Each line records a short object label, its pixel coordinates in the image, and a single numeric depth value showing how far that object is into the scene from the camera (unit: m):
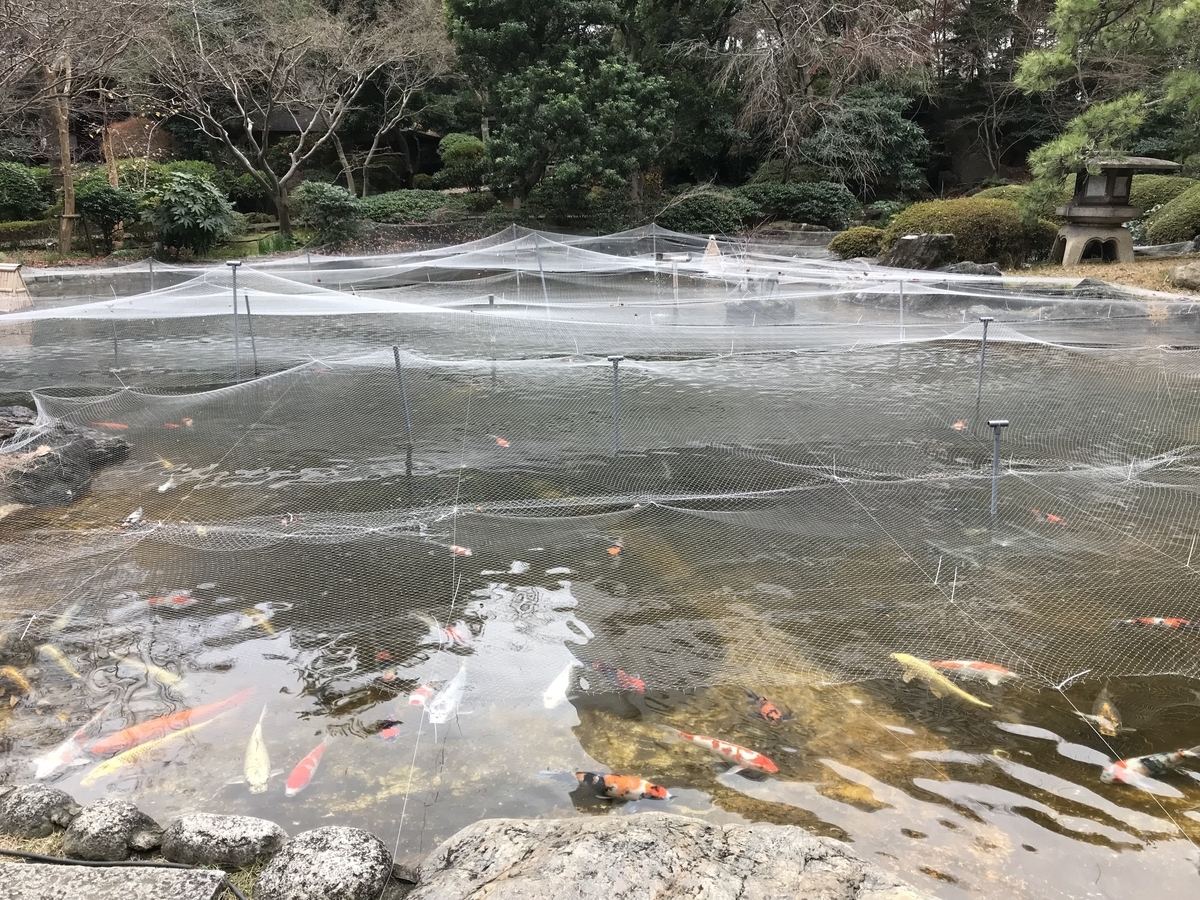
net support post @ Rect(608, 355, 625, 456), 5.56
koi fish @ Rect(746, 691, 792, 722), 3.43
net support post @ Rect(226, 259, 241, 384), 7.93
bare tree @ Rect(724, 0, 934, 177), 17.33
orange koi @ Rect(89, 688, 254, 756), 3.26
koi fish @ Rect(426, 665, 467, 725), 3.42
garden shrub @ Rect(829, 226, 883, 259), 14.25
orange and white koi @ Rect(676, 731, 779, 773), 3.14
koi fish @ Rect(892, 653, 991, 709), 3.50
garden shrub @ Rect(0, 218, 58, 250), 16.17
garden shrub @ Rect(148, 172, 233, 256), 14.65
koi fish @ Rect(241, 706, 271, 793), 3.08
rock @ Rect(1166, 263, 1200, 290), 9.91
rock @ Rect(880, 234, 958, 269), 12.58
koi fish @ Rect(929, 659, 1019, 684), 3.58
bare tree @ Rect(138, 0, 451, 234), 16.38
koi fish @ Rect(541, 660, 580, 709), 3.51
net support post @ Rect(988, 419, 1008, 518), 4.52
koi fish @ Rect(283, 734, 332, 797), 3.05
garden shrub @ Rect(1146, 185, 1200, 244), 12.33
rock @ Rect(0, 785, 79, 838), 2.69
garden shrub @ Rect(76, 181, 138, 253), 15.81
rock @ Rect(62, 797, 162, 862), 2.59
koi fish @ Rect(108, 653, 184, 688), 3.66
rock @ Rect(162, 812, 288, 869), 2.59
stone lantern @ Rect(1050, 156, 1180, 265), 11.71
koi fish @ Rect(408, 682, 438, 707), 3.52
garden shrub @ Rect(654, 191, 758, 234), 18.06
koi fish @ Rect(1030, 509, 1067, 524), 5.02
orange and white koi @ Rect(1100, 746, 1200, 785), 3.04
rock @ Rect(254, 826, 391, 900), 2.39
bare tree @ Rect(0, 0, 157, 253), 10.86
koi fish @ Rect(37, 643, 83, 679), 3.70
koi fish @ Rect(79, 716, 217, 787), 3.10
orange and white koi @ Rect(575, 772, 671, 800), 2.98
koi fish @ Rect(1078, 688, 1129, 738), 3.31
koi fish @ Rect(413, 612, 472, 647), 3.92
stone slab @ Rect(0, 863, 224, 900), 2.25
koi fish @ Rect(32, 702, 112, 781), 3.14
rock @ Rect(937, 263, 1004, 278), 11.77
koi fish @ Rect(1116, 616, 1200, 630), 3.87
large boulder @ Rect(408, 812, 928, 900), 2.25
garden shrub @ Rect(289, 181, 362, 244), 16.28
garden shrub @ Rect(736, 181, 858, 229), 18.09
